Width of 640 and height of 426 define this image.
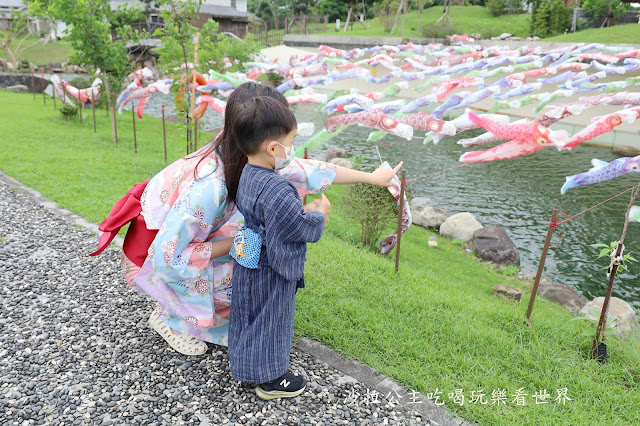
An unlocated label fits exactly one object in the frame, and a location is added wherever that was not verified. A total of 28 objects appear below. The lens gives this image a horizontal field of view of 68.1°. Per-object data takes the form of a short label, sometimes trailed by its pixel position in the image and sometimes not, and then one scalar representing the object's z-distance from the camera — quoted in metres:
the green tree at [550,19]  23.39
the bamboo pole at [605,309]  2.88
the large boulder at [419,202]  8.74
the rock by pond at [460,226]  7.67
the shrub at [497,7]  29.52
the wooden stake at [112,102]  10.18
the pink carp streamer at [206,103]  6.99
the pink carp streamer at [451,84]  7.05
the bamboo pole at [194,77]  5.62
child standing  2.15
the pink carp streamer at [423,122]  5.15
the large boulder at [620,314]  4.04
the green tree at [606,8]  21.92
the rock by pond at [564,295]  5.58
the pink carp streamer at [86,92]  12.52
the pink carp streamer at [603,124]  4.59
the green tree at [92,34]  9.75
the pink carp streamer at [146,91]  9.73
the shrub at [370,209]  5.17
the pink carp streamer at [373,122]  5.04
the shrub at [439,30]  25.39
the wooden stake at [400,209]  3.74
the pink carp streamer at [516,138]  4.60
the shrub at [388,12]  30.45
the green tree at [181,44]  5.46
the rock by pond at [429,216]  8.27
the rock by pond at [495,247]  6.93
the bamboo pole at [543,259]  3.18
